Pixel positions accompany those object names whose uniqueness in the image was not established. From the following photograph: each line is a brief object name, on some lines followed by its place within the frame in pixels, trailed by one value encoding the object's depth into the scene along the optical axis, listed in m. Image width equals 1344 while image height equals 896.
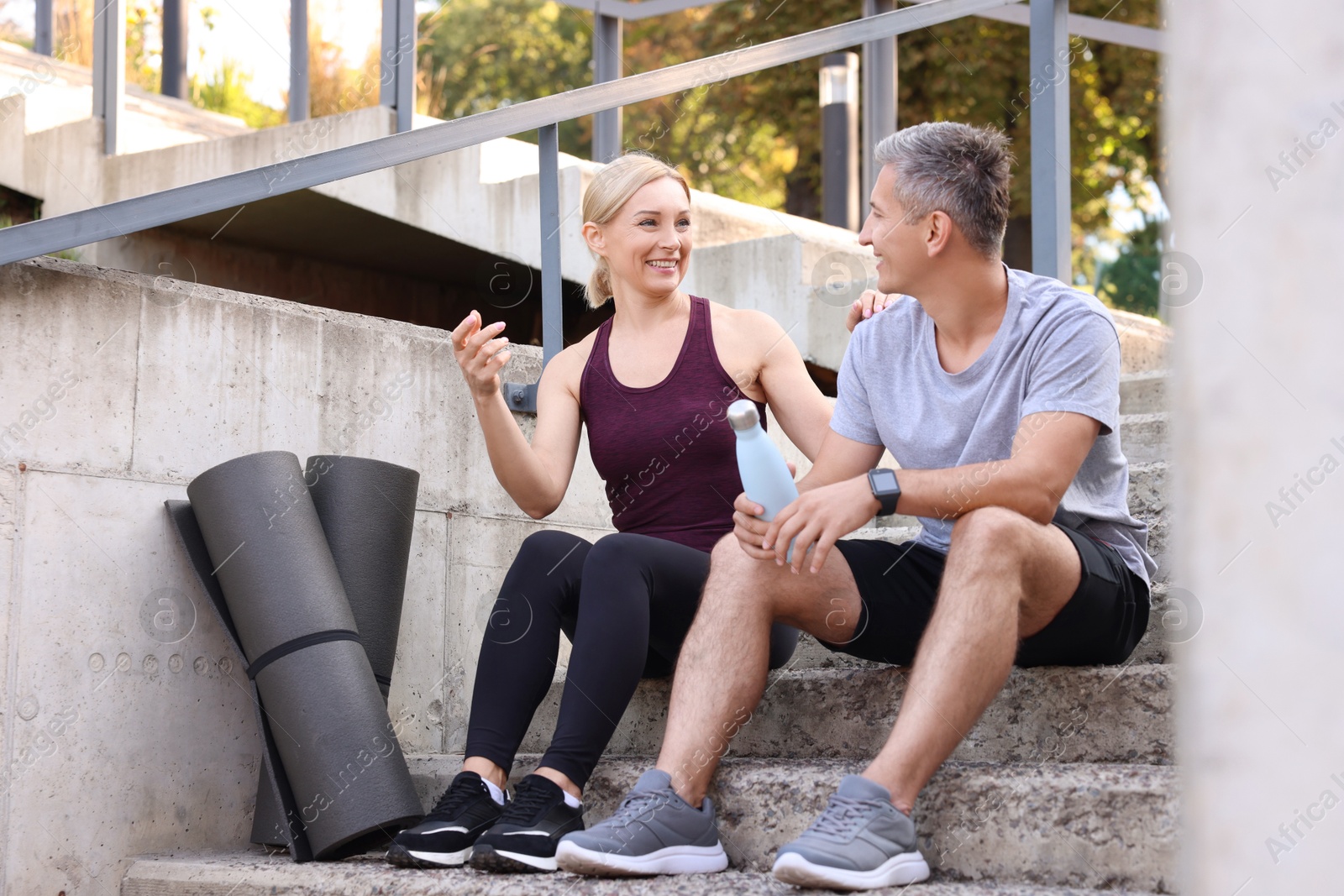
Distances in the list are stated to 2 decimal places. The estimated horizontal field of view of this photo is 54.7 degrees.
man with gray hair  1.88
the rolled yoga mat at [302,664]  2.43
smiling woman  2.28
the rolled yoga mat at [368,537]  2.72
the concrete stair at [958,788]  1.81
